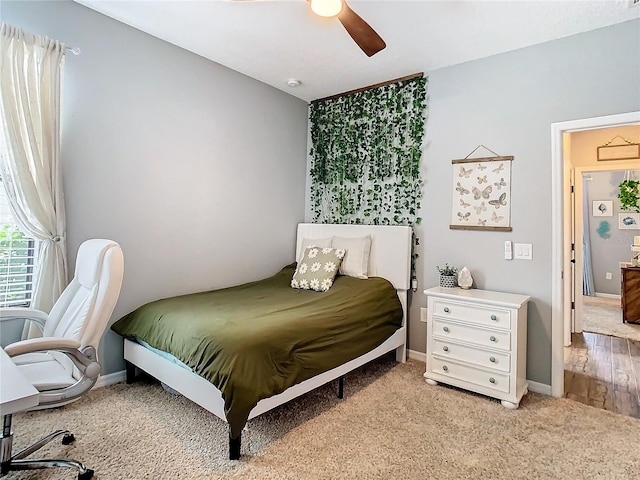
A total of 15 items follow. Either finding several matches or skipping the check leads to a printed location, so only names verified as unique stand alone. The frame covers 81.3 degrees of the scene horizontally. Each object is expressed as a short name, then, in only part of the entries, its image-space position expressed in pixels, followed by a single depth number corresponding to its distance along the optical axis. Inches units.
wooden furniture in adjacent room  202.4
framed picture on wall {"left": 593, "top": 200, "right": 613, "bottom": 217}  267.7
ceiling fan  71.7
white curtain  90.0
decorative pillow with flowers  130.8
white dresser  103.7
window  94.0
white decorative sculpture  123.6
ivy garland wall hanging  141.1
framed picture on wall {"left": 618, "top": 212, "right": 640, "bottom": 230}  258.5
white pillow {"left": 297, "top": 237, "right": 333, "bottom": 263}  148.9
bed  77.2
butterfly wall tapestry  121.3
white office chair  65.4
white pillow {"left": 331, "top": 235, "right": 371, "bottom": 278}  138.9
